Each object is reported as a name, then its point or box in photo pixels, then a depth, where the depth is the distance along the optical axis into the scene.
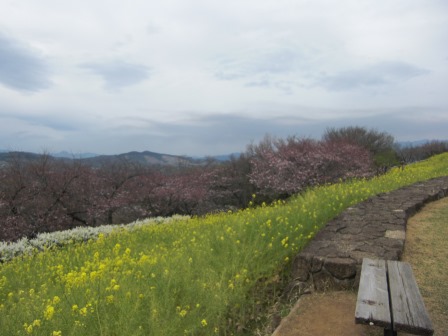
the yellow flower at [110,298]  3.40
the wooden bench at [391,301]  2.59
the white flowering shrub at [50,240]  10.23
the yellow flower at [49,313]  2.86
